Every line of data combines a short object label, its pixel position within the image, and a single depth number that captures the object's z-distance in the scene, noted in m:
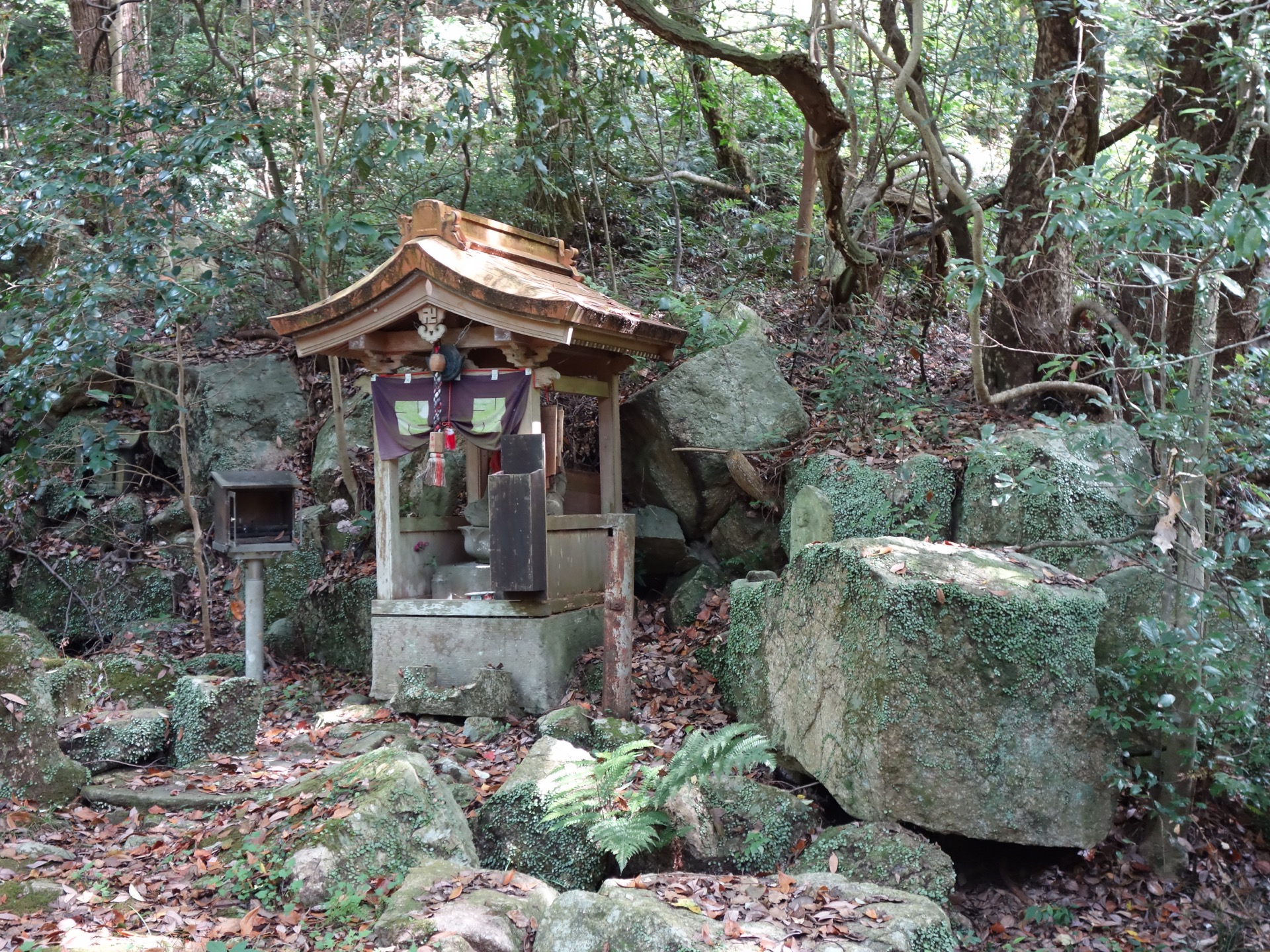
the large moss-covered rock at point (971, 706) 5.28
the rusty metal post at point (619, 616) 6.75
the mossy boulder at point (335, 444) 10.21
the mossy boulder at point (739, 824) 5.32
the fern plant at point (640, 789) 5.09
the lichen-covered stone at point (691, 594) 8.32
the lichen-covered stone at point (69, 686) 6.35
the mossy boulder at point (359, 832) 4.66
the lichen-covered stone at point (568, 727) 6.40
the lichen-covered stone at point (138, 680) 7.16
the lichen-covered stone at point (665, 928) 3.98
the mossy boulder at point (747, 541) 8.69
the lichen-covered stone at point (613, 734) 6.40
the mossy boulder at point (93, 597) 10.08
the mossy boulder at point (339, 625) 8.87
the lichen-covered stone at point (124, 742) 6.04
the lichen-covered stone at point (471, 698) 7.14
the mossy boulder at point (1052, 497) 6.83
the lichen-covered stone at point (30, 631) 8.41
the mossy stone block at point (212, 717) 6.27
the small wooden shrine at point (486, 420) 7.07
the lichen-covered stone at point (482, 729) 6.86
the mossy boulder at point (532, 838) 5.29
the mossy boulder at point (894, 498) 7.43
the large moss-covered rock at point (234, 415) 10.95
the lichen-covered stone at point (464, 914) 4.09
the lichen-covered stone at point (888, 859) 4.96
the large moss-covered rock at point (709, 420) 8.75
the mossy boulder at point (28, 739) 5.43
